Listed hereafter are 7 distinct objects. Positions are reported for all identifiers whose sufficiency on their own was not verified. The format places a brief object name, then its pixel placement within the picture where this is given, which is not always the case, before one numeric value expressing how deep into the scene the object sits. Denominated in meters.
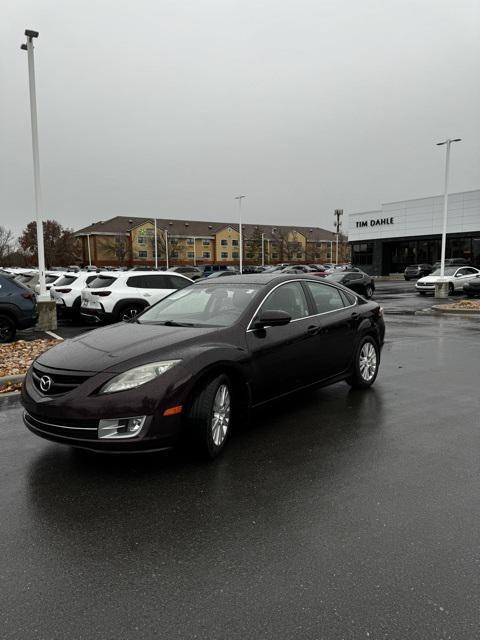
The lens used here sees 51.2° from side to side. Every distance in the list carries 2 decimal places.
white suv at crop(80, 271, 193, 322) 12.95
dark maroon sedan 3.77
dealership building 42.66
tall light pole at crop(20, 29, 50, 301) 12.56
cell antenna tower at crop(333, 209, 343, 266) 77.00
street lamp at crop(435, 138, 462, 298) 23.90
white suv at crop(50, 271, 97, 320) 14.88
